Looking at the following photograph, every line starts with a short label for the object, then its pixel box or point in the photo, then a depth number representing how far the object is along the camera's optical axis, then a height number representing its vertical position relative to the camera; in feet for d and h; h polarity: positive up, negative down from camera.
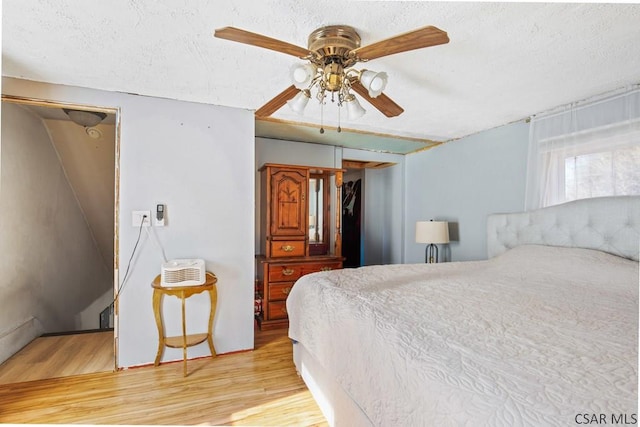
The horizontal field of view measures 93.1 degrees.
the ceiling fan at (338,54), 3.92 +2.29
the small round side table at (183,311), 7.09 -2.45
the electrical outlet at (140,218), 7.52 -0.10
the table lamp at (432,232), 10.64 -0.62
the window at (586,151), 6.66 +1.55
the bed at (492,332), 2.35 -1.34
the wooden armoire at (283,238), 10.39 -0.87
